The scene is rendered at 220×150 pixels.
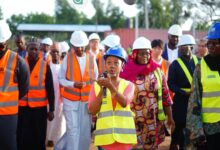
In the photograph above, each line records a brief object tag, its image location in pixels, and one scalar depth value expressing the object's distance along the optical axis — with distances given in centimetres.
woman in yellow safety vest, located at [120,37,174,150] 539
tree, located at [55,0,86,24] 7644
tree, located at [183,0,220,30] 3319
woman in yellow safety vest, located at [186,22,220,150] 453
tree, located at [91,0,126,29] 7356
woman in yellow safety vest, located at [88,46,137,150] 444
